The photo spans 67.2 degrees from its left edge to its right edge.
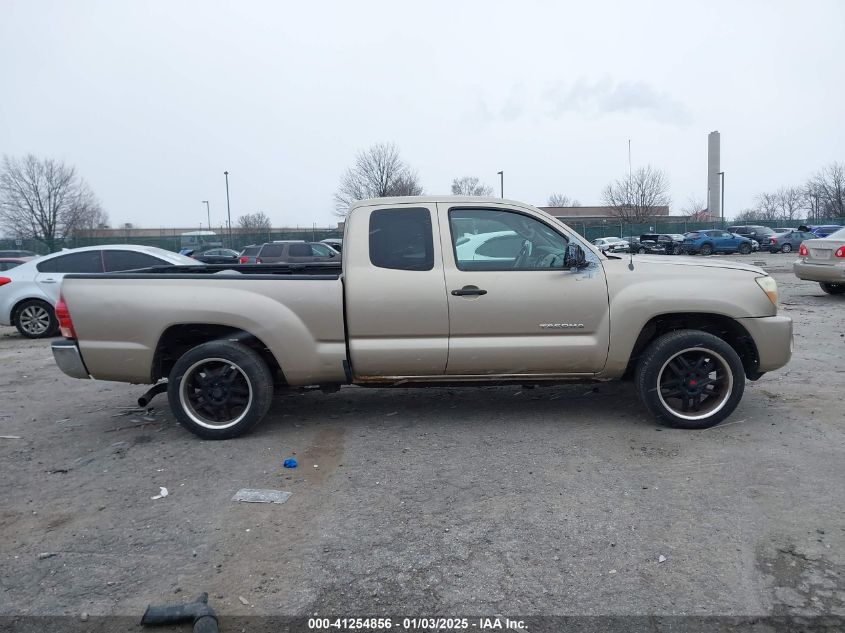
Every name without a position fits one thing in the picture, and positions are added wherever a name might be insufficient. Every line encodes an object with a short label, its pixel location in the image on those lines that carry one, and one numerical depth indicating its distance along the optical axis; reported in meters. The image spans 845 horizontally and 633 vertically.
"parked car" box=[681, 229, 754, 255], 37.88
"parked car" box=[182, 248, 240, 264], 31.03
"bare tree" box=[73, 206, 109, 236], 48.36
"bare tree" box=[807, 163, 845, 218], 58.91
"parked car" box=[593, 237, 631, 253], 41.83
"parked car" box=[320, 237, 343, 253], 24.26
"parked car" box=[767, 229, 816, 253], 38.92
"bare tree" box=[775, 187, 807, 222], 84.19
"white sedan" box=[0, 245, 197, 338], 10.77
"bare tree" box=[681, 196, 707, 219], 87.25
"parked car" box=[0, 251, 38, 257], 28.97
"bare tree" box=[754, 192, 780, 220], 87.69
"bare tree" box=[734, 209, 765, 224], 84.50
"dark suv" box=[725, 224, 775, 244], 42.22
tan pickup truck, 4.87
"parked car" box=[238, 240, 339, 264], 19.83
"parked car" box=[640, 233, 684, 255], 39.34
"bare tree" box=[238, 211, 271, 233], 74.44
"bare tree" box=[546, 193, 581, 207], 94.05
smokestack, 87.62
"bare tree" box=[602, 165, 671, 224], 57.59
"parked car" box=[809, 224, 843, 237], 37.41
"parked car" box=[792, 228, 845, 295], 12.17
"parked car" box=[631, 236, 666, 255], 40.22
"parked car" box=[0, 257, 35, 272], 16.51
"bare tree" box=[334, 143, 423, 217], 41.50
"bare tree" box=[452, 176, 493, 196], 60.25
